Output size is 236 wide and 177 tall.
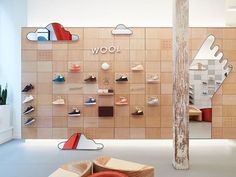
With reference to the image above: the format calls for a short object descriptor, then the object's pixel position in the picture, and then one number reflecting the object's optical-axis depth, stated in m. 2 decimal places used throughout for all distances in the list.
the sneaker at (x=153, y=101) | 5.75
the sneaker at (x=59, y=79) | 5.73
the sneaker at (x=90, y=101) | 5.76
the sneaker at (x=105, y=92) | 5.76
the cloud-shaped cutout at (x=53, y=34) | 5.79
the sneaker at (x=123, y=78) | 5.74
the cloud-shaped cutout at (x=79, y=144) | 5.30
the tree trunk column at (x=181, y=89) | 3.91
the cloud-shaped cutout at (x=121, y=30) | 5.80
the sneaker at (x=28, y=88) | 5.72
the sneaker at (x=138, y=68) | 5.75
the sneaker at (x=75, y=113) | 5.75
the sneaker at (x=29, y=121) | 5.77
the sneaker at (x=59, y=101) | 5.75
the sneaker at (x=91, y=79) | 5.75
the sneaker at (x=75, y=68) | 5.75
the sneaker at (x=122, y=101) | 5.78
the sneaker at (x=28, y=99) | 5.74
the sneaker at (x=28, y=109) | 5.75
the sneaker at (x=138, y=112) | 5.75
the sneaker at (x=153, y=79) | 5.77
